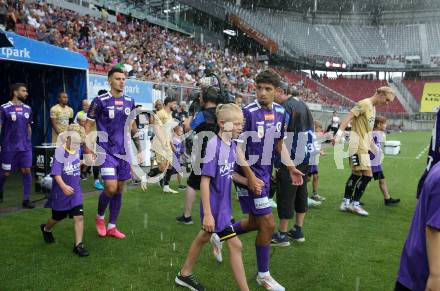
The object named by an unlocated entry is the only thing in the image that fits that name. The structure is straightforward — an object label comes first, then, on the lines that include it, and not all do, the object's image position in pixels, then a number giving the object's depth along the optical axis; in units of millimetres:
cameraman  4922
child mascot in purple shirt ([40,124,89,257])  4668
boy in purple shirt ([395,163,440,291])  1688
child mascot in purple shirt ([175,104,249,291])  3346
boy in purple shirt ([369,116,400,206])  7262
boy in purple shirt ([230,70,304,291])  3805
